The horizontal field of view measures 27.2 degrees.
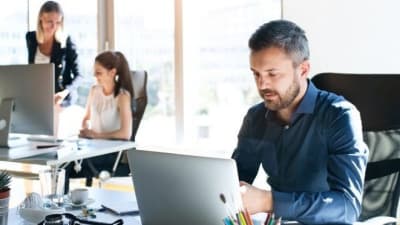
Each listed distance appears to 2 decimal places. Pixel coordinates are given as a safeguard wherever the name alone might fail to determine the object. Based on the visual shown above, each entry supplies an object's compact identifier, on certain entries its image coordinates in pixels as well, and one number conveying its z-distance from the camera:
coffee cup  2.39
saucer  2.38
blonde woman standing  4.30
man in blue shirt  2.12
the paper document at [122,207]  2.30
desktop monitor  3.08
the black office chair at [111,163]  3.86
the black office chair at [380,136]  2.53
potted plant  2.12
